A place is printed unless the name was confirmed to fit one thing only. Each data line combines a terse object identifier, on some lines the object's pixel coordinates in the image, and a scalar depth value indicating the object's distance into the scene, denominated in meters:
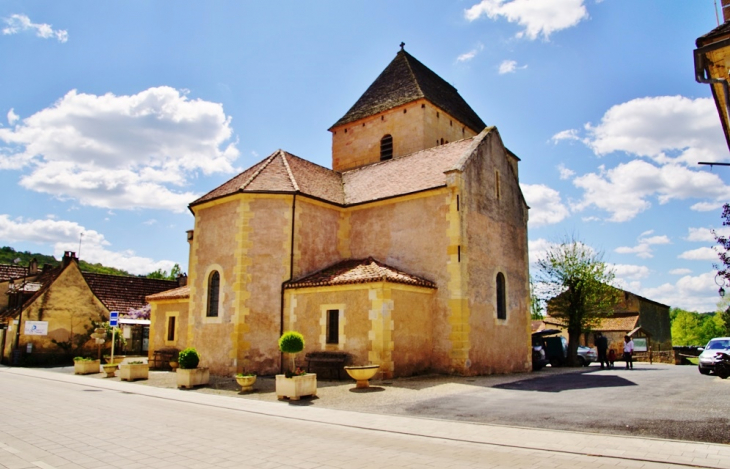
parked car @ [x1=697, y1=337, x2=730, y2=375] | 20.42
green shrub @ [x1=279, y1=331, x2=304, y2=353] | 15.53
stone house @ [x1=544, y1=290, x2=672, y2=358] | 45.28
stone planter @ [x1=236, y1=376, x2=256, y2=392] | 15.77
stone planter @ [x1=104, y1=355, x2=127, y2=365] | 28.14
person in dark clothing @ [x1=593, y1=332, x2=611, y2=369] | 26.83
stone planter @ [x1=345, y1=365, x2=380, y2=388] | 15.58
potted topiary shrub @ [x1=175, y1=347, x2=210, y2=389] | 17.00
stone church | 19.14
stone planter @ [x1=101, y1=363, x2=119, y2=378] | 21.28
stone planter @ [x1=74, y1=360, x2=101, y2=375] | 22.88
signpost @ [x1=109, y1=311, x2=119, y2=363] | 22.52
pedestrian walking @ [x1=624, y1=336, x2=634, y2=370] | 25.70
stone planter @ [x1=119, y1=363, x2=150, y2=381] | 19.45
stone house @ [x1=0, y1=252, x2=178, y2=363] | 30.78
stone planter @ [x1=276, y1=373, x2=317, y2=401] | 13.96
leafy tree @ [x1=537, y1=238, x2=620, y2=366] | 30.22
